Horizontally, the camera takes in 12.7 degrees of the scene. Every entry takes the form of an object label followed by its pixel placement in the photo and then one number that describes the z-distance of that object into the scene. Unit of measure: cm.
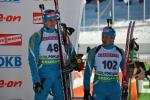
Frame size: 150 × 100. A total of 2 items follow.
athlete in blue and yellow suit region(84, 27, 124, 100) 828
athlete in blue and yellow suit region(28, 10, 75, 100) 843
